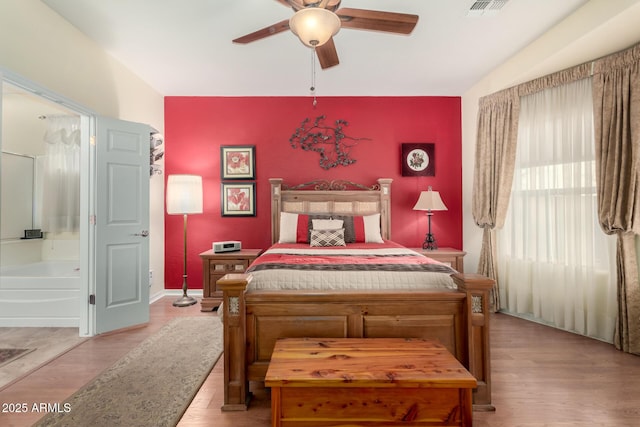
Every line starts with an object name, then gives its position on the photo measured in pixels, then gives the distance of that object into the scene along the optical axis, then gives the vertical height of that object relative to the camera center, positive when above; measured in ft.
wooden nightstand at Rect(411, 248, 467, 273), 12.02 -1.72
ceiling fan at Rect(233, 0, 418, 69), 5.29 +3.93
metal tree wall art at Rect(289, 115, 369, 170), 13.80 +3.47
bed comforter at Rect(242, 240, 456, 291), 6.35 -1.28
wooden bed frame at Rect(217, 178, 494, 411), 5.82 -2.07
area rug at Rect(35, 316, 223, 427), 5.54 -3.71
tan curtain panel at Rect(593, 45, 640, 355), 7.88 +1.16
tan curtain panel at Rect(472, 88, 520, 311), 11.13 +1.83
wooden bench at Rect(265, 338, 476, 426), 4.47 -2.75
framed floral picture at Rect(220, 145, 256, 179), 13.76 +2.46
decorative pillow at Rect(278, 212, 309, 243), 11.44 -0.52
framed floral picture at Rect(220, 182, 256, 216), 13.76 +0.59
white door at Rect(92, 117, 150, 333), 9.49 -0.30
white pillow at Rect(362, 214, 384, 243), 11.84 -0.57
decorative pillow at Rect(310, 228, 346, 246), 10.64 -0.83
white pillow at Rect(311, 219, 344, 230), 11.25 -0.35
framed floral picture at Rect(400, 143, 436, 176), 13.83 +2.54
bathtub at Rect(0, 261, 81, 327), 9.98 -2.85
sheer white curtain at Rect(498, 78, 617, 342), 9.03 -0.43
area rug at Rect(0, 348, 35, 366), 7.66 -3.66
